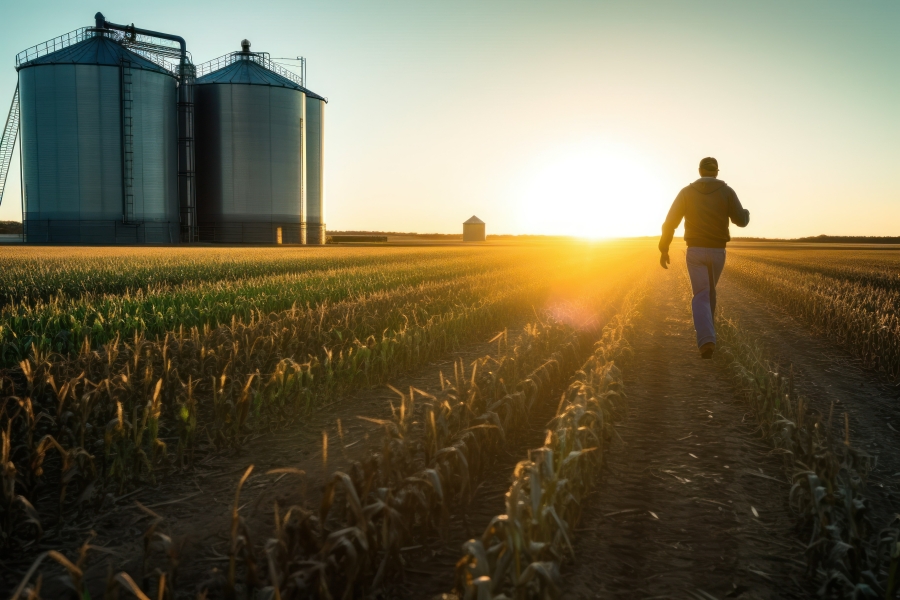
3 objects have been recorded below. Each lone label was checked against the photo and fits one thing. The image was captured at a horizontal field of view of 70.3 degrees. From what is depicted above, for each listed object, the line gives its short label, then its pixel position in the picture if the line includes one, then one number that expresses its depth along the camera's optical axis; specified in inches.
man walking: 358.3
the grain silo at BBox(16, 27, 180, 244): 1700.3
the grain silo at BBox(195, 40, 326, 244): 1876.2
